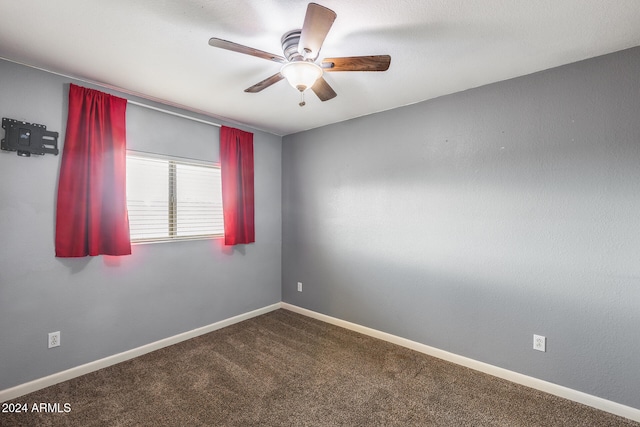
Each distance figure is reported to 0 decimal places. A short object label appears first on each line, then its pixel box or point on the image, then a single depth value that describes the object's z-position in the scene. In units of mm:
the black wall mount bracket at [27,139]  2137
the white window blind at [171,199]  2822
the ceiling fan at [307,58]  1504
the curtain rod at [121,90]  2268
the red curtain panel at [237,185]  3441
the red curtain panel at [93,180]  2359
